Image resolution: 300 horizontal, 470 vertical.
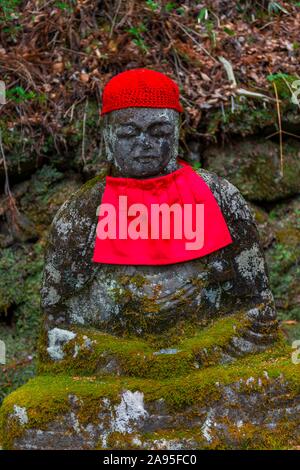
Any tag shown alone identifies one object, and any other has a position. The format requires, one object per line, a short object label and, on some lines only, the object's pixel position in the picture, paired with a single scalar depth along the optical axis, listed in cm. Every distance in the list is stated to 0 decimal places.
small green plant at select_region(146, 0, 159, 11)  636
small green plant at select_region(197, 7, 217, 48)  640
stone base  317
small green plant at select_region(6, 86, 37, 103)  588
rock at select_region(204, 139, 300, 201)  592
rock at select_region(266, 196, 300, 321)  579
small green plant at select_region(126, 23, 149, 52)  622
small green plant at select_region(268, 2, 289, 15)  680
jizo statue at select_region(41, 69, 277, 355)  362
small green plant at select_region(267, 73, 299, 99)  599
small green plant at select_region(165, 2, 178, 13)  648
